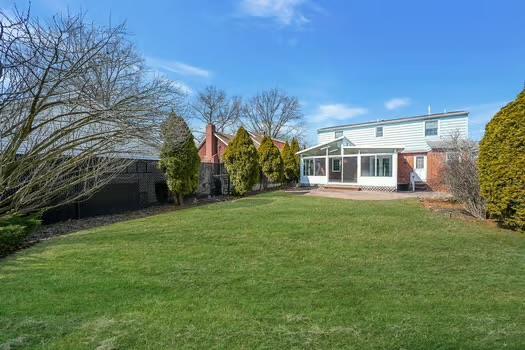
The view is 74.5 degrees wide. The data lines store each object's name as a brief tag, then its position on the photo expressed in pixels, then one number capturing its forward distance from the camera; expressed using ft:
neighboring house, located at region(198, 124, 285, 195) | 54.90
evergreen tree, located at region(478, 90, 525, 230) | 22.35
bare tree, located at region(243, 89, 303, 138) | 150.82
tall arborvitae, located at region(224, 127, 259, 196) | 56.49
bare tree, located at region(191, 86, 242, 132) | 149.38
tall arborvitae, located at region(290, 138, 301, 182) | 78.38
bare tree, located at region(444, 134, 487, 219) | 28.55
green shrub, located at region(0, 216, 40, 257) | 20.74
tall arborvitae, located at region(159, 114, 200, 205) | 43.11
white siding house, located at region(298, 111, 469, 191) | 63.21
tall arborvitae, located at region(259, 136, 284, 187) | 69.51
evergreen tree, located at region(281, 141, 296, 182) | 77.77
